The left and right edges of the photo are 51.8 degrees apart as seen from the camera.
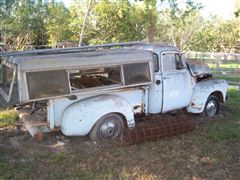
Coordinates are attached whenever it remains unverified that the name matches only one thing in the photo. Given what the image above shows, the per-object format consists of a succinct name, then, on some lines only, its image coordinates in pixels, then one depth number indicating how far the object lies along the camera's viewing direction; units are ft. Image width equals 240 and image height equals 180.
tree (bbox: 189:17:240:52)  86.06
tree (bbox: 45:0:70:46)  64.03
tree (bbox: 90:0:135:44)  49.27
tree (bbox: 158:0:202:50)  94.20
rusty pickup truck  14.18
